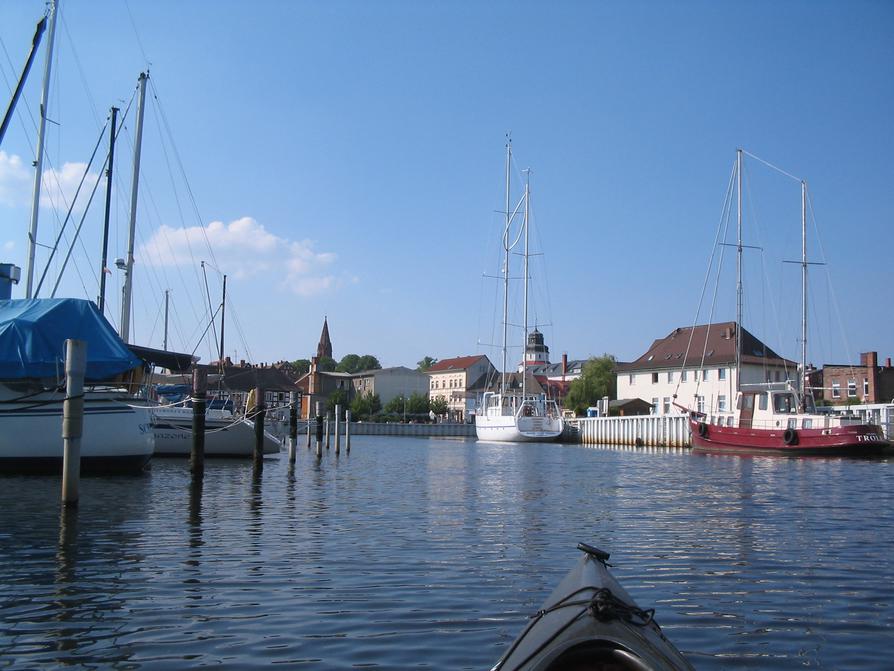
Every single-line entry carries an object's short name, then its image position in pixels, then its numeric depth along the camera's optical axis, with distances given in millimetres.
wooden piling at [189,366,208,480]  22078
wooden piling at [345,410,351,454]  44466
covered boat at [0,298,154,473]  21078
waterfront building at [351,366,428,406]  158375
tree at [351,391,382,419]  134250
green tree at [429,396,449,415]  133500
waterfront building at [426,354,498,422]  146000
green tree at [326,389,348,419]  132000
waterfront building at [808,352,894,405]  65312
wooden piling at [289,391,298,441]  33938
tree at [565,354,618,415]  102062
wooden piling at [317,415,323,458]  38425
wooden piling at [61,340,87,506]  14148
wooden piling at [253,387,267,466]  26828
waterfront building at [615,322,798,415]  77375
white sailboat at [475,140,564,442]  75500
